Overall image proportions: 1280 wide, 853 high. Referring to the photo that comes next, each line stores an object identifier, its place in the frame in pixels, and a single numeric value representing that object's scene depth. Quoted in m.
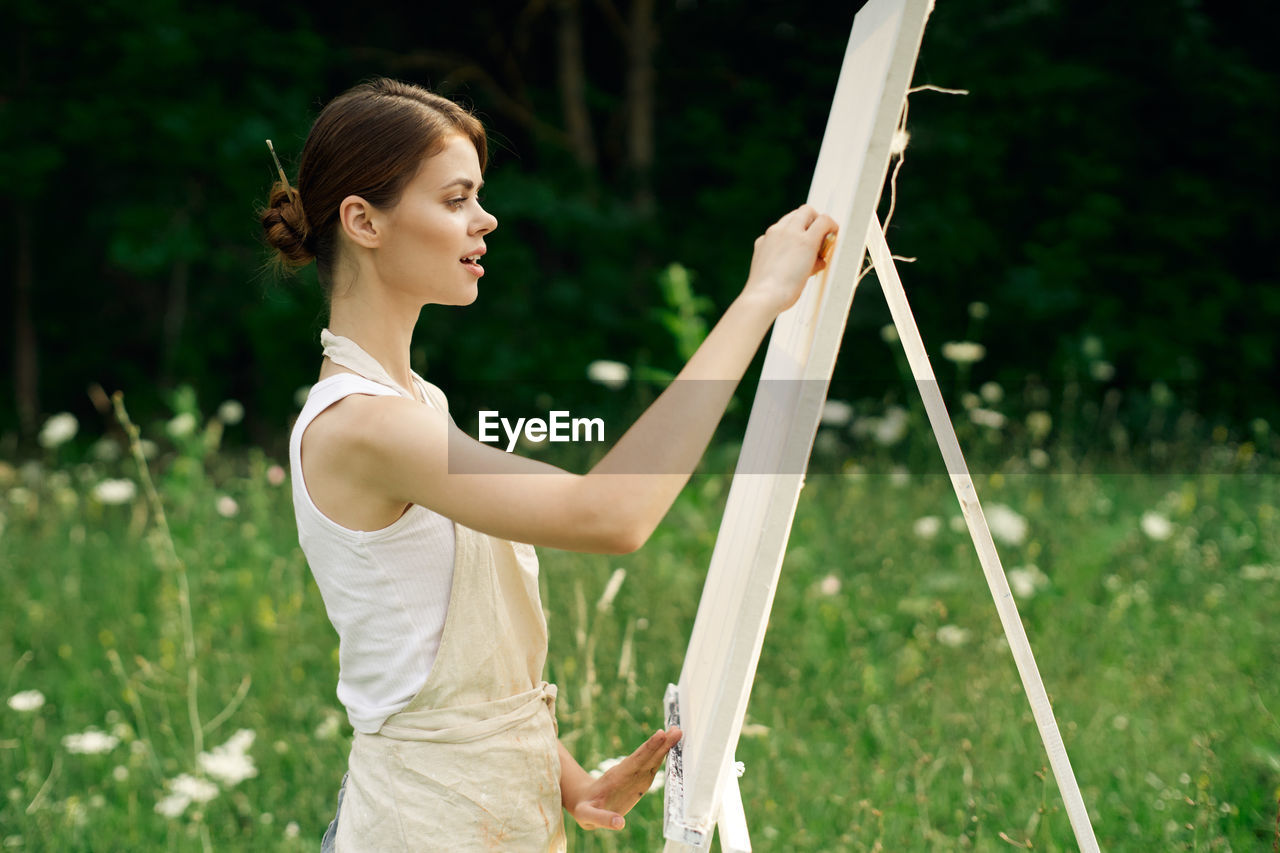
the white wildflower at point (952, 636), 2.61
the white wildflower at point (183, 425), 3.24
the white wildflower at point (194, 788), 1.98
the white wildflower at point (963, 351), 3.30
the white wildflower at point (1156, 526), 2.91
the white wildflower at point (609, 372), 2.92
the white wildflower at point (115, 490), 3.21
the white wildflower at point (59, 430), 3.54
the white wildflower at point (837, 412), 4.05
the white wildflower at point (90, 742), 2.17
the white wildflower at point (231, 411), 3.76
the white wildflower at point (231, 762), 1.99
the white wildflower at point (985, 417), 3.28
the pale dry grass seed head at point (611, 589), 1.67
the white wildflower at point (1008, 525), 2.68
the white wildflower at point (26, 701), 2.19
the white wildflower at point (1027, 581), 2.80
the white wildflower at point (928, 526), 3.06
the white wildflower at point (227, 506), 3.22
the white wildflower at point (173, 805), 2.02
